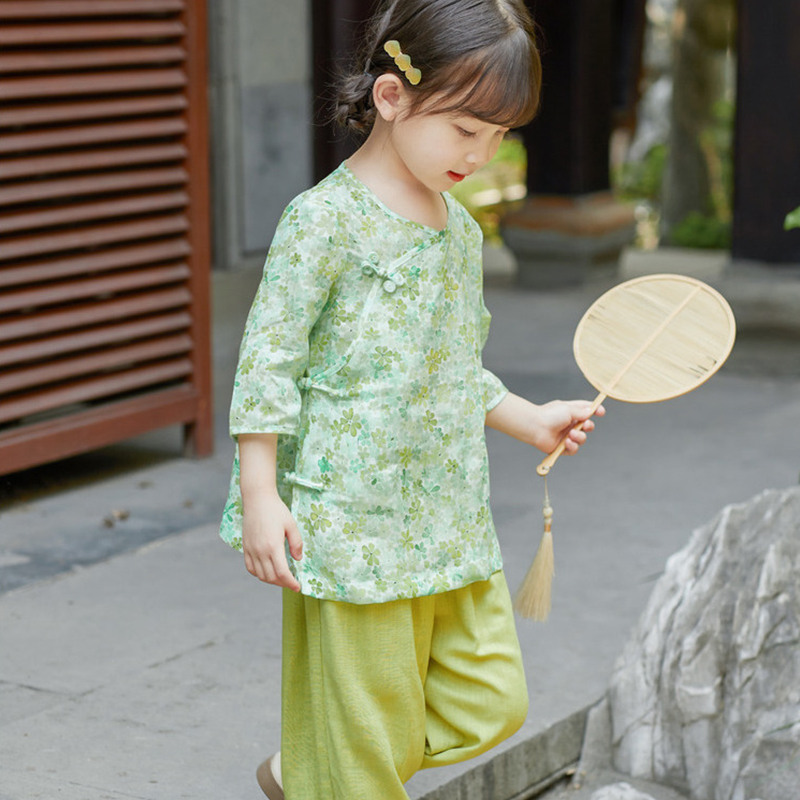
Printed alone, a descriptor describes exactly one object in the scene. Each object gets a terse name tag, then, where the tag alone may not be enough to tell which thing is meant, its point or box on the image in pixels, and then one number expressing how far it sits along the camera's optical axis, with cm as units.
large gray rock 302
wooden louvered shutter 466
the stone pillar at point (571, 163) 912
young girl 229
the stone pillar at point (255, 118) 695
